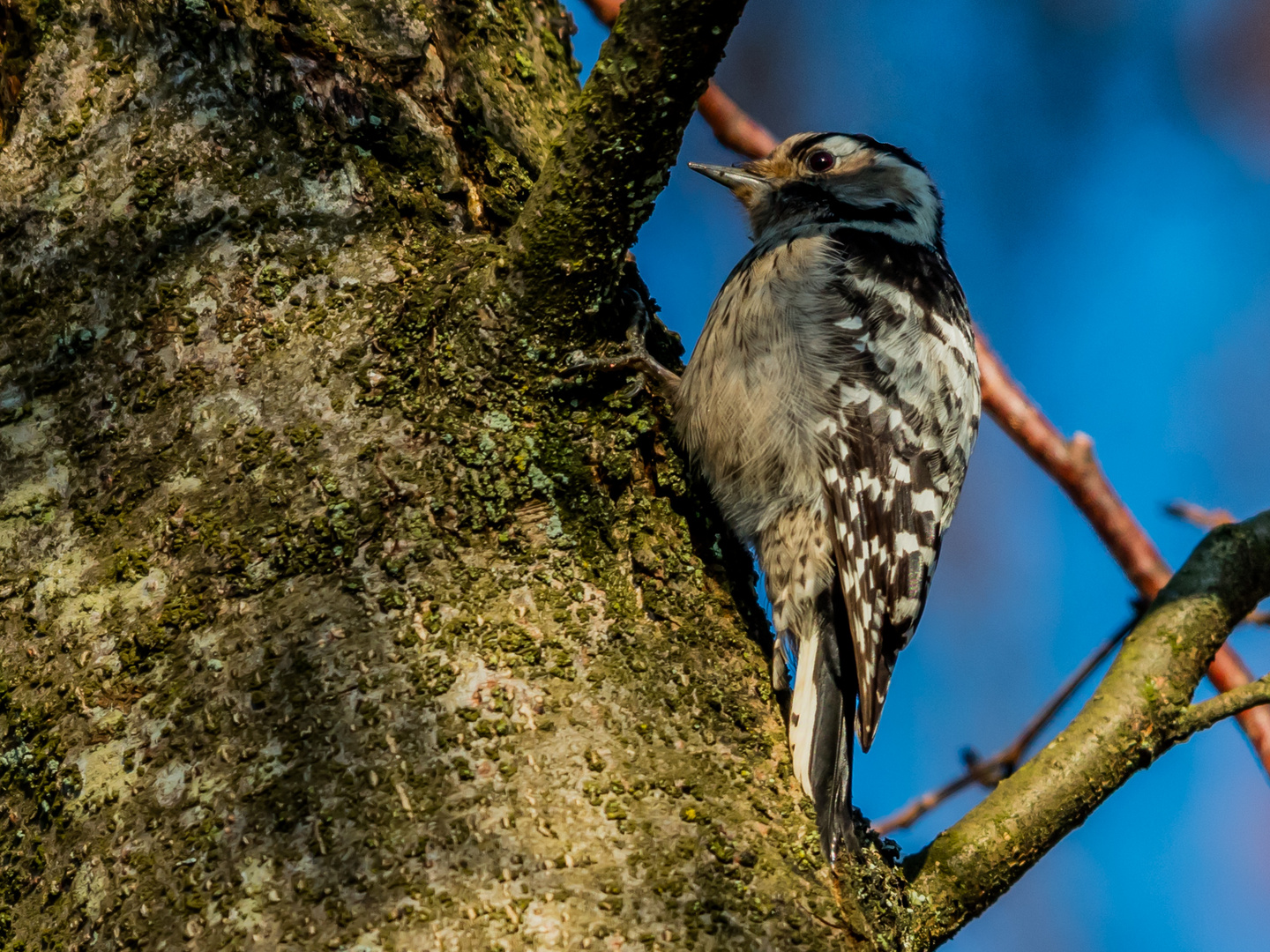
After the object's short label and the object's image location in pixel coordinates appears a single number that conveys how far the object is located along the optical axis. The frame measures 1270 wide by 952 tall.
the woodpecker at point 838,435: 3.35
